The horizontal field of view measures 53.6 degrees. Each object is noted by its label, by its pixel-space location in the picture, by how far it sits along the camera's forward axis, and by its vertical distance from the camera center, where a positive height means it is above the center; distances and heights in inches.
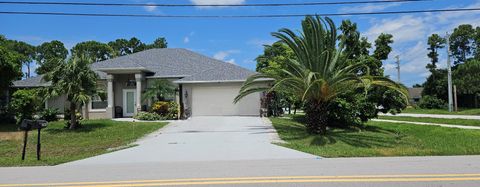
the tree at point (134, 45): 2883.6 +373.4
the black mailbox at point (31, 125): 504.7 -19.3
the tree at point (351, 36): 1099.9 +157.3
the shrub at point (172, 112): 1122.0 -15.0
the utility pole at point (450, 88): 1882.4 +59.0
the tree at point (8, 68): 1077.8 +91.3
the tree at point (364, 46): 1157.2 +143.0
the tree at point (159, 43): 2850.6 +379.2
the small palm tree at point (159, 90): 1170.0 +39.1
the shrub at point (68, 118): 967.0 -25.4
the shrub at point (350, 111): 900.0 -13.5
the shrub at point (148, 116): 1096.8 -23.8
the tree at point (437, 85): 2440.9 +96.3
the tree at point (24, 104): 1019.9 +6.9
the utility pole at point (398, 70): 2987.2 +207.0
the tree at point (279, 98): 806.0 +16.7
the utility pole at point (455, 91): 2050.9 +51.8
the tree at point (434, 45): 2746.1 +341.3
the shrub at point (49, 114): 1151.6 -17.6
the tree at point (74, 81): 928.3 +50.8
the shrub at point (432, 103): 2313.0 +0.6
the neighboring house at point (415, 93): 3558.1 +78.1
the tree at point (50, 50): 2903.5 +350.2
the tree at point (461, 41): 2886.3 +381.4
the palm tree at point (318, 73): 751.7 +50.6
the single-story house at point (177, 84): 1208.2 +50.7
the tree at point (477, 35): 2700.3 +384.1
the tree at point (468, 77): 1908.2 +106.2
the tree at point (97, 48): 2689.5 +330.7
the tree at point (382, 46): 1200.8 +145.7
